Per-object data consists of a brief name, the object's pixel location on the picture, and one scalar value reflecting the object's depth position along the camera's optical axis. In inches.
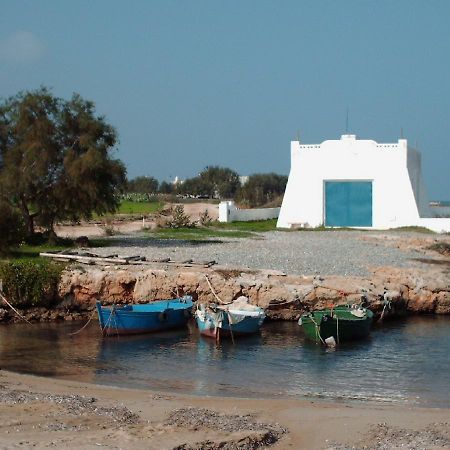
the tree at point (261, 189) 3024.1
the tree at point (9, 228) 1135.0
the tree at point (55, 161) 1248.8
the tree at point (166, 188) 4391.0
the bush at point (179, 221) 1813.5
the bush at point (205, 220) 1897.4
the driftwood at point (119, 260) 1065.5
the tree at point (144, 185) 4360.0
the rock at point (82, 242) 1284.4
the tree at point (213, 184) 3983.0
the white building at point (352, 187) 1777.8
